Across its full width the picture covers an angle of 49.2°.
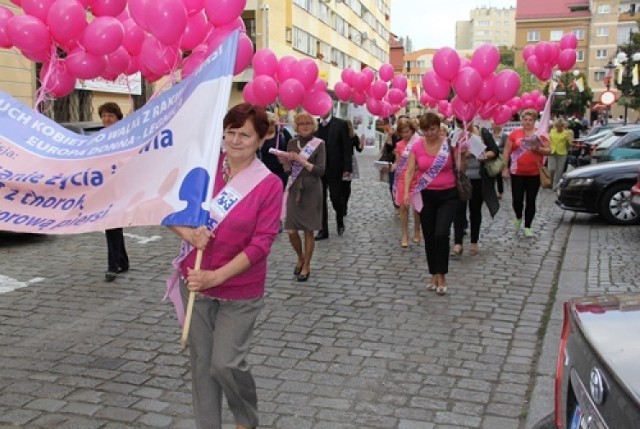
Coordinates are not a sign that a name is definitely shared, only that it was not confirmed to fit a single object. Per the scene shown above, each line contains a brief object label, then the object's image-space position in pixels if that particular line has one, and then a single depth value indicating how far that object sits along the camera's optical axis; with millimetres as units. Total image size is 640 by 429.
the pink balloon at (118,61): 7002
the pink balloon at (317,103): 8641
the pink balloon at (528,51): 13470
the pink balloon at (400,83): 16231
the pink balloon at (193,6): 5615
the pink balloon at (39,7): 6223
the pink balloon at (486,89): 8109
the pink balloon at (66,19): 6078
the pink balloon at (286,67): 8398
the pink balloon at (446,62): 7949
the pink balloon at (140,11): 5363
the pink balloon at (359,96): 14070
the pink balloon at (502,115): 9812
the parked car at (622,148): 15523
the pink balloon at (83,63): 6512
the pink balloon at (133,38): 7102
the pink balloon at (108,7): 6586
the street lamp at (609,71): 31992
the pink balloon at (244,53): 6020
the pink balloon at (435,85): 8219
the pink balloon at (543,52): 13094
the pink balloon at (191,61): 6267
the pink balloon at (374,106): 13922
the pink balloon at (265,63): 8609
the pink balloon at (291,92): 8234
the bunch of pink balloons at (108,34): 5504
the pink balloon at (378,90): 13859
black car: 11547
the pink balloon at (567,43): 13359
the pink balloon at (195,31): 5898
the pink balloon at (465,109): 8352
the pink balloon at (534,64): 13289
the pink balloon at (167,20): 5277
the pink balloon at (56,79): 6527
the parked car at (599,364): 1918
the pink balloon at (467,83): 7902
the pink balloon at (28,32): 6203
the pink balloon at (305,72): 8328
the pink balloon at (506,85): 8070
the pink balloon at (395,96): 15383
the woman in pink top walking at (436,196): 6984
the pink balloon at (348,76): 14156
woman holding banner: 3418
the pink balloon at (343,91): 13781
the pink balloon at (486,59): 8055
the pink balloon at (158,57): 6004
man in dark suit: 10234
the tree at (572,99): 42003
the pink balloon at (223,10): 5535
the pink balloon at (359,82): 14062
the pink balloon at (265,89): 8406
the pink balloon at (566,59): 12984
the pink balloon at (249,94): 8602
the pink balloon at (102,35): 6203
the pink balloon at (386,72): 14984
